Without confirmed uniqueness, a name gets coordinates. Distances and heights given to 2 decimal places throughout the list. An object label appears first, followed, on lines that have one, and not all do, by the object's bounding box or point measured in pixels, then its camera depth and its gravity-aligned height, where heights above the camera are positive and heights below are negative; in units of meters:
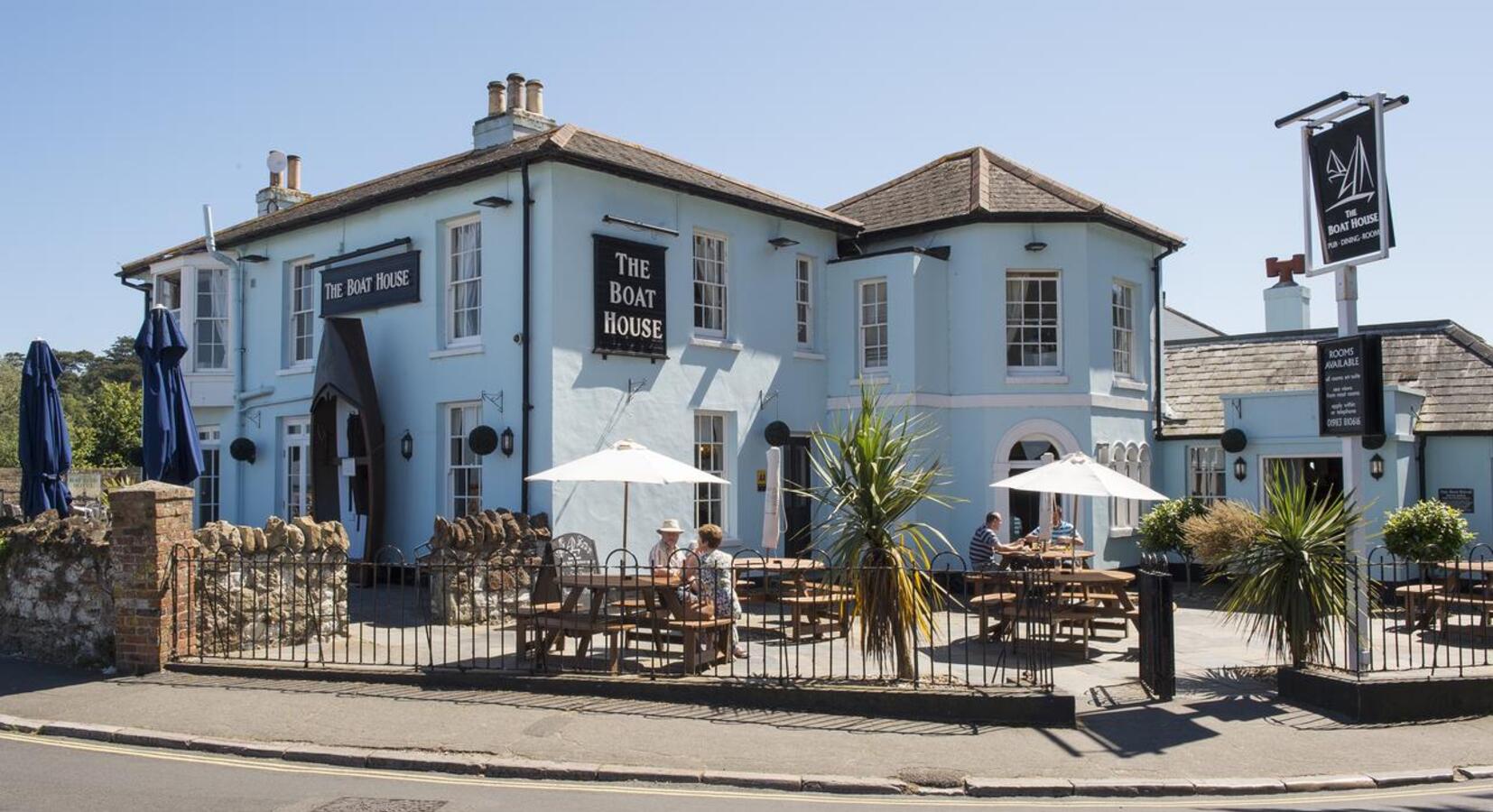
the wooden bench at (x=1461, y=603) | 13.20 -1.60
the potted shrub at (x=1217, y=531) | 13.65 -0.77
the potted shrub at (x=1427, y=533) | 16.88 -0.95
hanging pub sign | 11.30 +2.82
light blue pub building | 16.92 +2.23
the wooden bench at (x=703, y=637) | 10.80 -1.65
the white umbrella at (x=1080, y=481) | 14.12 -0.15
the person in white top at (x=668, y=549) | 12.13 -0.87
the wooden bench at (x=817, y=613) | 10.98 -1.64
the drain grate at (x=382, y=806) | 7.34 -2.15
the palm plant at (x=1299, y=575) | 10.70 -0.99
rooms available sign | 11.20 +0.80
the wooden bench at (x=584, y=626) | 10.93 -1.49
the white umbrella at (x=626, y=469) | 13.02 +0.01
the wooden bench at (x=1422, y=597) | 14.02 -1.61
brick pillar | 11.33 -0.99
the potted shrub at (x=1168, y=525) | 19.66 -0.97
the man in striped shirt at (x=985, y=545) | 14.94 -0.99
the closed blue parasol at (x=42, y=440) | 14.20 +0.38
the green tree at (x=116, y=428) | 35.28 +1.32
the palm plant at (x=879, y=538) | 10.35 -0.62
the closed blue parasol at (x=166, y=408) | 14.33 +0.79
